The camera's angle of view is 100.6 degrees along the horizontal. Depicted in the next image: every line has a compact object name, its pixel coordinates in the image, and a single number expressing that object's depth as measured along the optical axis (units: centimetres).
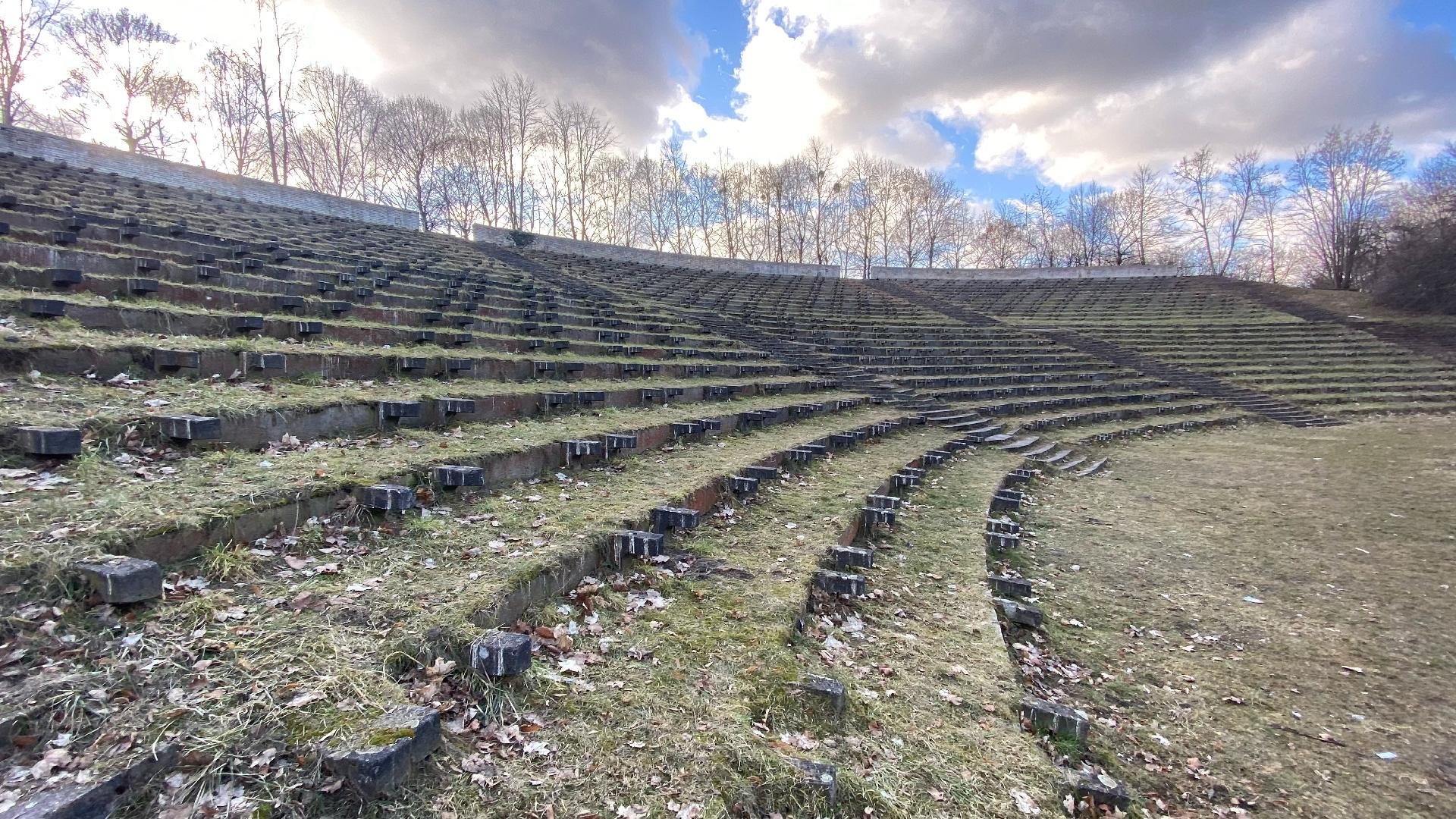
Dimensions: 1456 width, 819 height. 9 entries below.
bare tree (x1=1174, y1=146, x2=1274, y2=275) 4475
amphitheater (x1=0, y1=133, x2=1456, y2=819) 204
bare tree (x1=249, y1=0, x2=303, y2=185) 2986
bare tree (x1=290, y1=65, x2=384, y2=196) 3491
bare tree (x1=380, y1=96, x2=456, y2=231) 3641
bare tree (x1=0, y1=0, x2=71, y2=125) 2217
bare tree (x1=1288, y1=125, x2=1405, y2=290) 3294
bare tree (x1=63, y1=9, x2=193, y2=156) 2758
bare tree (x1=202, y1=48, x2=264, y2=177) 3112
